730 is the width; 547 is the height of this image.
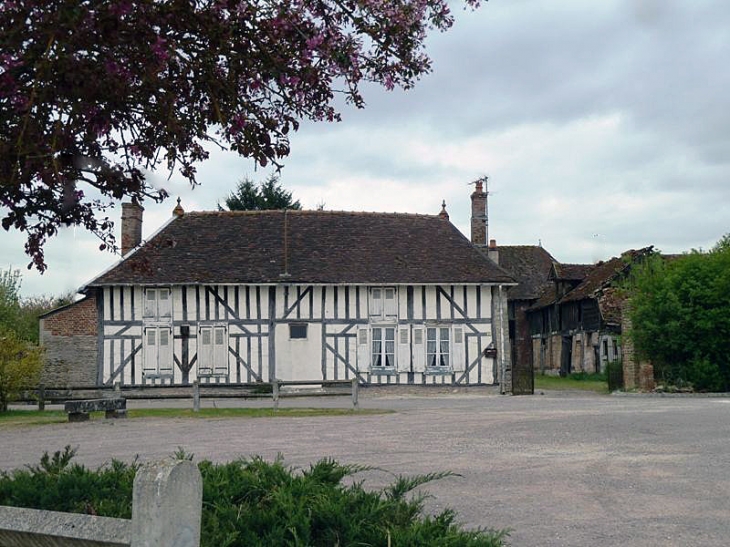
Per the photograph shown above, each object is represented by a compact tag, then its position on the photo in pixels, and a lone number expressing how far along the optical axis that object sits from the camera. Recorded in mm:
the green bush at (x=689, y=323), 27000
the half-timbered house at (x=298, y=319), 29312
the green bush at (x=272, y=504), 3648
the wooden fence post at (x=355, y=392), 20609
